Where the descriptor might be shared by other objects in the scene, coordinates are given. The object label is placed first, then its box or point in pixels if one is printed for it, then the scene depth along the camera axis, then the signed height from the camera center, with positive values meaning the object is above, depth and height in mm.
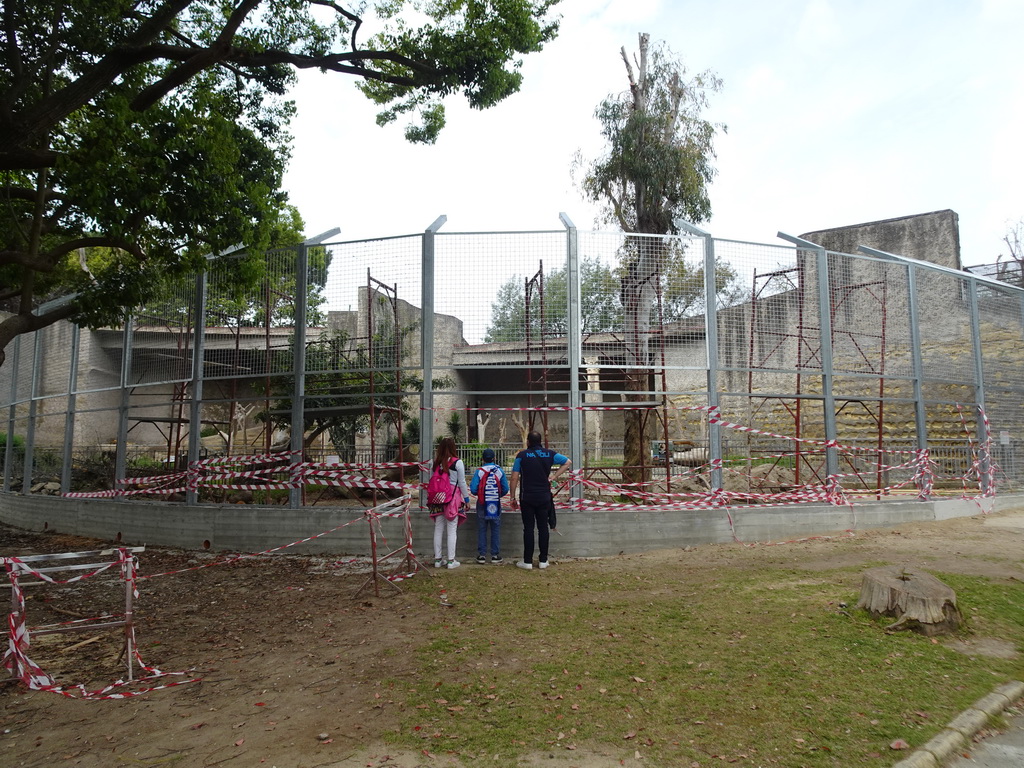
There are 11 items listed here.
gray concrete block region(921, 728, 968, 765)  3555 -1578
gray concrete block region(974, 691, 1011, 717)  4078 -1555
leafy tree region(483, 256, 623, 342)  9734 +2037
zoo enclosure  9805 +1324
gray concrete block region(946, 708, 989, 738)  3807 -1565
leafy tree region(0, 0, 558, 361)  7766 +4048
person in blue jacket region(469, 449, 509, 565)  8758 -710
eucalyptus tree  18016 +7773
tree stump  5340 -1246
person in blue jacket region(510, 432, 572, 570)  8461 -560
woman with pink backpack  8570 -558
